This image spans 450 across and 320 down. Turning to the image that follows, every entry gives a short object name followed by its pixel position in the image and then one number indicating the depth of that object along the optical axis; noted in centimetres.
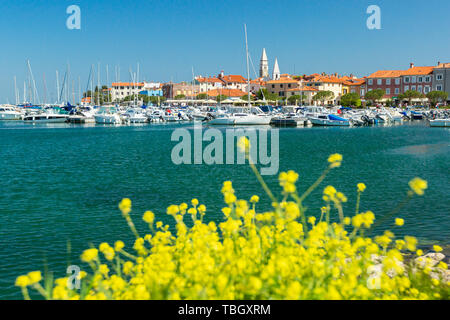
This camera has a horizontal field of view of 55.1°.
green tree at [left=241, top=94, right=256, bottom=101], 12392
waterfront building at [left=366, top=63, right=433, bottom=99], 11681
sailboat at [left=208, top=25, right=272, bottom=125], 6425
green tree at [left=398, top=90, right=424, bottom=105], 11012
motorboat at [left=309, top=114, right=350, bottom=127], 6794
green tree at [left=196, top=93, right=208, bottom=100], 13591
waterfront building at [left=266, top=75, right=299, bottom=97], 13912
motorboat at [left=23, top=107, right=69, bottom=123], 8006
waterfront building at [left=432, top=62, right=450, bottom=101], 11228
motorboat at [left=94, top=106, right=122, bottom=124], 7550
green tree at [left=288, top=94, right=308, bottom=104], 12350
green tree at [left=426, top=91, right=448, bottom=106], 10638
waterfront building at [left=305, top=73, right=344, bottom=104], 13675
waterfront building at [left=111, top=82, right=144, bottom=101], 17095
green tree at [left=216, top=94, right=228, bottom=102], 12950
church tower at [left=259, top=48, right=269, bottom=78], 19525
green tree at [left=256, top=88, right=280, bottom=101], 12662
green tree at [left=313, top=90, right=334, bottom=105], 12525
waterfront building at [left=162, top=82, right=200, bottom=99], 15514
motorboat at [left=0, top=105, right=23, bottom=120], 9344
